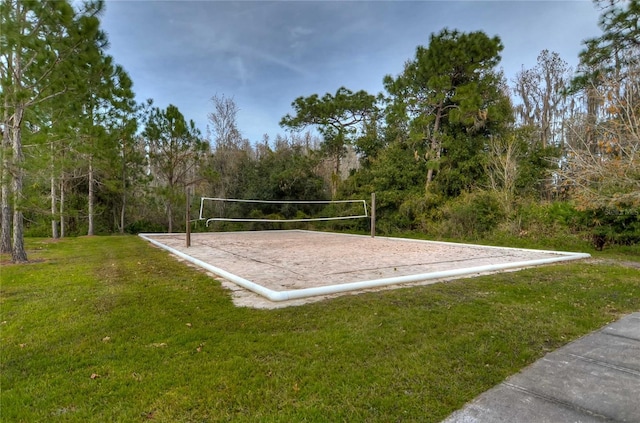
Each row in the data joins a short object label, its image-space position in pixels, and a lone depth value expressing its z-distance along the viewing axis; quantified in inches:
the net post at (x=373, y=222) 384.6
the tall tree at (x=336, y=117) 576.1
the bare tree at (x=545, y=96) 621.0
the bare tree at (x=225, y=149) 583.5
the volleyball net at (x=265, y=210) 555.2
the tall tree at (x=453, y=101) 436.1
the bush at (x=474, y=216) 370.0
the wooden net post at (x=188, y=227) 296.2
